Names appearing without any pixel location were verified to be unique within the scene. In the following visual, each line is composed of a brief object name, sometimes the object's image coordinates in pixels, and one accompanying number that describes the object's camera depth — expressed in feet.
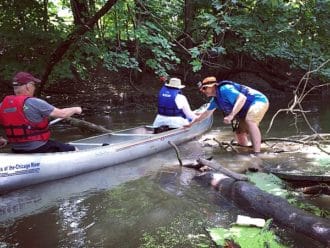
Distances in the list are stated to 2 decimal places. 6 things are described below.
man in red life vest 17.74
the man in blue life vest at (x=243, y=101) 23.89
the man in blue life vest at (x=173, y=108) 26.94
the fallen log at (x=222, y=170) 16.61
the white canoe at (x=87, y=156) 17.85
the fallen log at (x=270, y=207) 12.05
